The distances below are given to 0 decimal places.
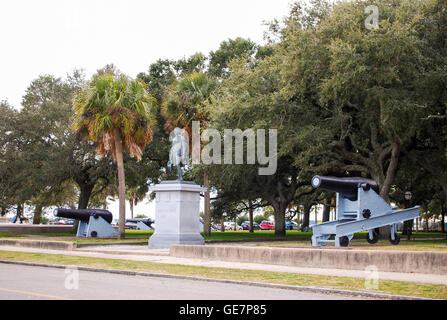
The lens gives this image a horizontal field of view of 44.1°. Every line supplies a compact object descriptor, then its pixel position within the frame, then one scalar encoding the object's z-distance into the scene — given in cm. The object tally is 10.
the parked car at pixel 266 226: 9336
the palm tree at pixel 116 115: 3064
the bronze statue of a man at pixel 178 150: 2522
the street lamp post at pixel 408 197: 3239
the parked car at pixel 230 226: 10271
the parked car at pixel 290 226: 8787
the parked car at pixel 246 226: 9650
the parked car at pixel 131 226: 9162
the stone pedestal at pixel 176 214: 2358
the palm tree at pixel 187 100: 3459
